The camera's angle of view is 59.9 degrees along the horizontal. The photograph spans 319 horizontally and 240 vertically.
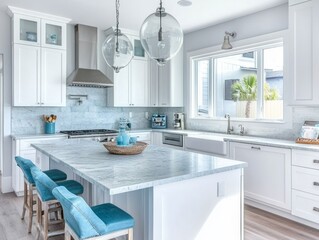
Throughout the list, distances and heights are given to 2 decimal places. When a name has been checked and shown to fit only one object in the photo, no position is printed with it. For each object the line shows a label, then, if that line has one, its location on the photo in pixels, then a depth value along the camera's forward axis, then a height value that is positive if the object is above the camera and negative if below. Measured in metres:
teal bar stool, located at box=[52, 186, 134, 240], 1.62 -0.67
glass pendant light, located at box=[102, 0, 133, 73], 3.00 +0.74
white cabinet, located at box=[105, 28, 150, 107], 5.36 +0.72
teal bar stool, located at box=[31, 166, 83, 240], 2.26 -0.69
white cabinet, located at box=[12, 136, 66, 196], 4.13 -0.53
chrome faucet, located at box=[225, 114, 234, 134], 4.71 -0.17
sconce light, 4.54 +1.28
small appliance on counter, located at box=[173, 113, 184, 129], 5.66 -0.06
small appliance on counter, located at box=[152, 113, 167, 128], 5.88 -0.07
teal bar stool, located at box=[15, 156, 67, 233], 2.79 -0.65
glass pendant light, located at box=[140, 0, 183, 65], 2.32 +0.70
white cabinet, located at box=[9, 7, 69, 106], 4.31 +0.96
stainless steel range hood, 4.88 +1.06
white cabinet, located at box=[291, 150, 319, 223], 3.06 -0.76
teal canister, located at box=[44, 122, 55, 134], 4.72 -0.18
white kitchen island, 1.77 -0.50
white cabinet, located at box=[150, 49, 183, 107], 5.52 +0.70
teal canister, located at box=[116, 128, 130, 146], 2.78 -0.21
